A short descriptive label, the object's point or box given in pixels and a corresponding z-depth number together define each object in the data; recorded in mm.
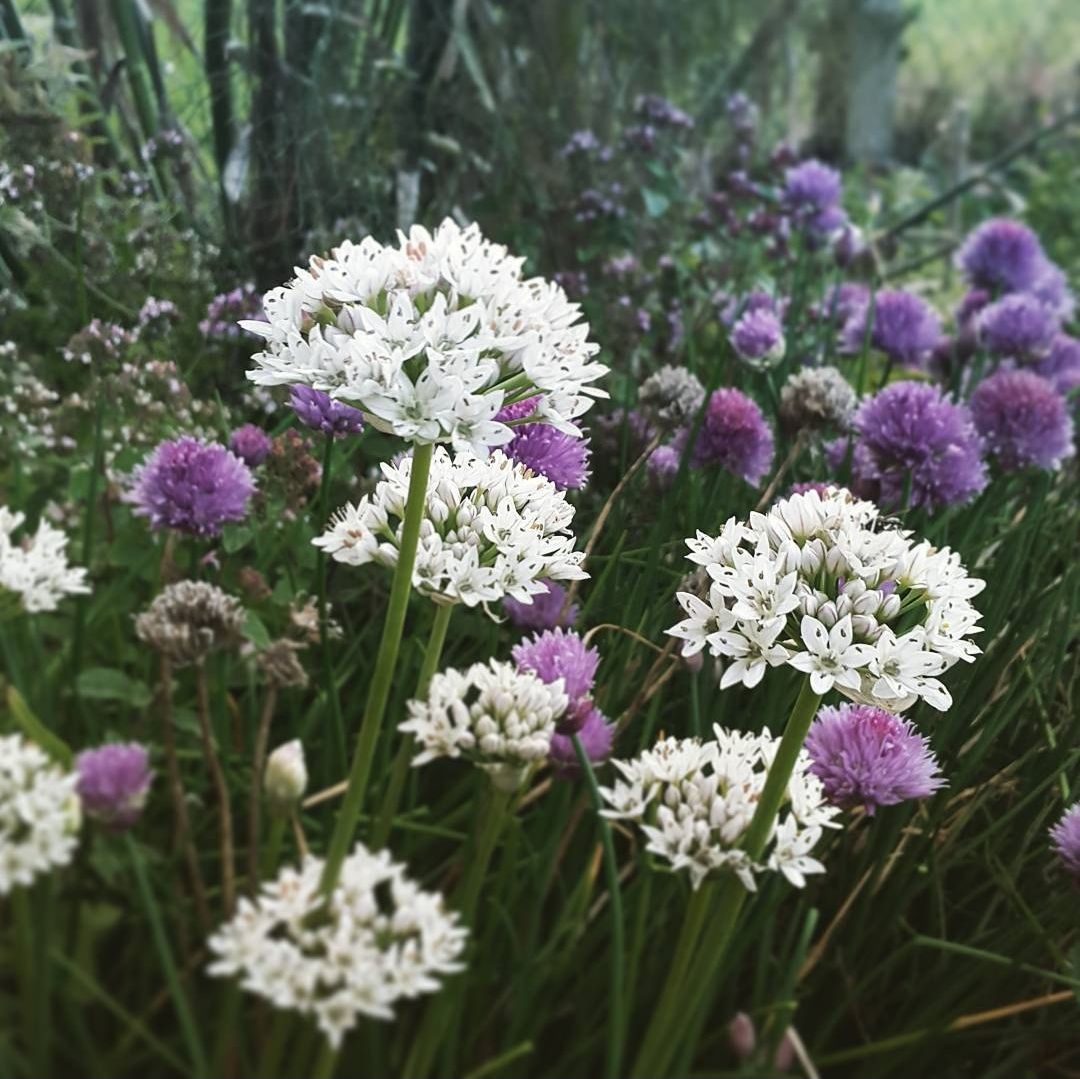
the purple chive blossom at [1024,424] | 531
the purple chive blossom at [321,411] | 350
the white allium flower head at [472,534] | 248
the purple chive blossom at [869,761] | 270
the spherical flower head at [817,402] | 452
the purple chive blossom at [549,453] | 327
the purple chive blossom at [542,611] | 333
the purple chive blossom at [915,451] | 460
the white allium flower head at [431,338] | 226
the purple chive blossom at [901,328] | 636
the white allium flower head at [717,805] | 219
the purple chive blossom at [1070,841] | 285
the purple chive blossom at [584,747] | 247
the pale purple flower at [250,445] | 357
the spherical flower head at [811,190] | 816
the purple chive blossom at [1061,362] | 660
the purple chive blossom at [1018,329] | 644
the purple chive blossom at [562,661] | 248
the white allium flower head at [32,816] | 172
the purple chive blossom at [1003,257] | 775
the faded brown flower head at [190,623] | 218
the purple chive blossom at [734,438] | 435
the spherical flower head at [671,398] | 451
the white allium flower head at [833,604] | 228
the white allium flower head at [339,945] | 176
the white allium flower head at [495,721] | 217
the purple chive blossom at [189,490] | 291
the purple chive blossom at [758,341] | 532
